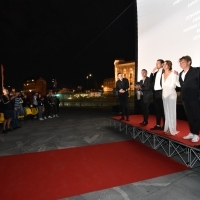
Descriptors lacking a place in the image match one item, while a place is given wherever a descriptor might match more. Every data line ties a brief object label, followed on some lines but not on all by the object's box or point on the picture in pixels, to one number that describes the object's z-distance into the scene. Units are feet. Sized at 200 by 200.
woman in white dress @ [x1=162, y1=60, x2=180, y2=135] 14.05
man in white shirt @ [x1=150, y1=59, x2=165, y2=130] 15.93
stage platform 12.41
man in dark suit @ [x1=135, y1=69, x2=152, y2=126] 17.78
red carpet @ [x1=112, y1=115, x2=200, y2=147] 13.12
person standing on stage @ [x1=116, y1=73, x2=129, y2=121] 22.00
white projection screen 17.56
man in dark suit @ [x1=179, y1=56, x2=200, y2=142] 12.46
